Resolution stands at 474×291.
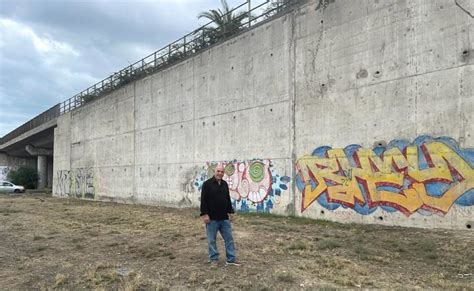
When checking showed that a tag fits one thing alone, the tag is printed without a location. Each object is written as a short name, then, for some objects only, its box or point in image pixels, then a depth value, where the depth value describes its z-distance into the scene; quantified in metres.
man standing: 7.87
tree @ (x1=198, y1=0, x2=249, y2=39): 18.74
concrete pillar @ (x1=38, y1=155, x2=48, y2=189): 56.31
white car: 47.53
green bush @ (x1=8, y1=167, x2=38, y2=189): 55.72
